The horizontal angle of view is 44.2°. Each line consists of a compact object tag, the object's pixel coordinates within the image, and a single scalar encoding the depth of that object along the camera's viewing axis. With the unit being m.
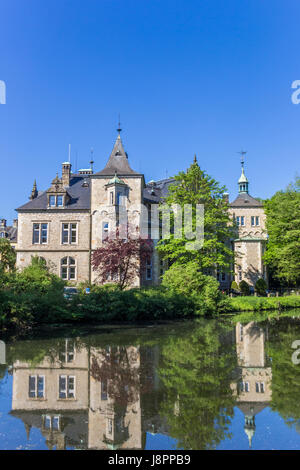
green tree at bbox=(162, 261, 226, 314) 25.14
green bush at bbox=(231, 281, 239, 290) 38.19
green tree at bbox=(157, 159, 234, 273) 29.58
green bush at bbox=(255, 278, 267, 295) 38.03
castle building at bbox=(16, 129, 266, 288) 33.31
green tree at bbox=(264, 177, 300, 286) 36.19
